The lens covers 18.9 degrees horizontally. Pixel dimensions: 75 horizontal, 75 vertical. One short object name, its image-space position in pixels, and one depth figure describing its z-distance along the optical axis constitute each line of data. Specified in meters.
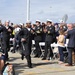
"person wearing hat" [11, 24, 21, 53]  13.54
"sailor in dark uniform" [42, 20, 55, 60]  10.24
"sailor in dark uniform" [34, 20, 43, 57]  10.90
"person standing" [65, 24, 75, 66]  8.98
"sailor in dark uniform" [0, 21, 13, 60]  10.12
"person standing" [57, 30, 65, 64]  9.45
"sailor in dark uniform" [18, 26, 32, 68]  8.66
